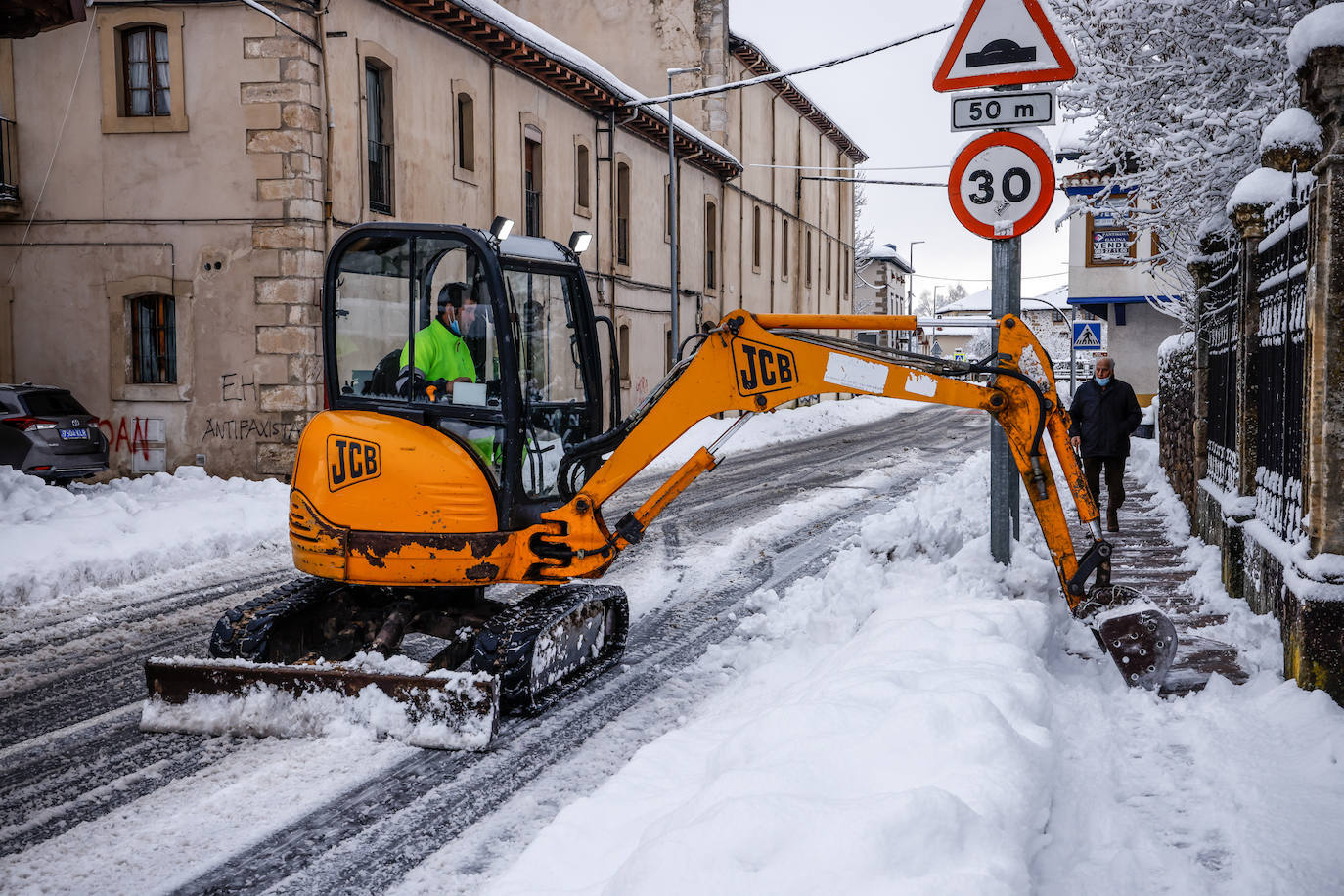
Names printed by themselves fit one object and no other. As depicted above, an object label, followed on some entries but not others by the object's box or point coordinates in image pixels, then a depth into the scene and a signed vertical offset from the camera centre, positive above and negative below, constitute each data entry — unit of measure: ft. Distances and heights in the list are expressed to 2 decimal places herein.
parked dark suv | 45.52 -1.50
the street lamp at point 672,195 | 73.51 +13.84
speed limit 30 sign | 19.39 +3.74
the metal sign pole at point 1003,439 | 20.02 -0.86
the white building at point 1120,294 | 101.71 +9.21
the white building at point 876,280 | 256.93 +27.37
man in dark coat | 35.47 -1.07
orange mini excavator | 17.72 -1.16
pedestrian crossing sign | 70.08 +3.72
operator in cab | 18.62 +0.67
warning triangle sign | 19.10 +6.06
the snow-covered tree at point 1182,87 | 27.02 +8.30
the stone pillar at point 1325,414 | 15.66 -0.34
